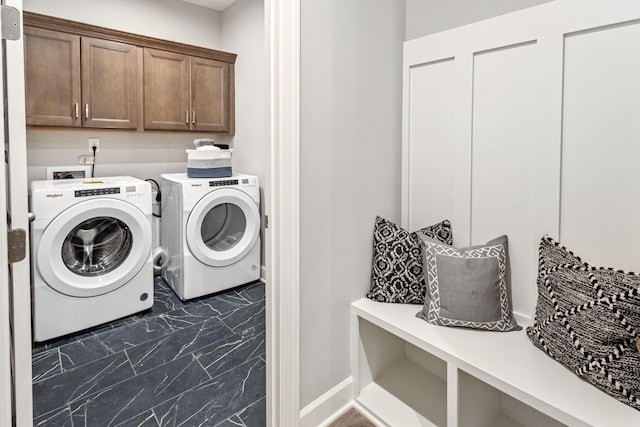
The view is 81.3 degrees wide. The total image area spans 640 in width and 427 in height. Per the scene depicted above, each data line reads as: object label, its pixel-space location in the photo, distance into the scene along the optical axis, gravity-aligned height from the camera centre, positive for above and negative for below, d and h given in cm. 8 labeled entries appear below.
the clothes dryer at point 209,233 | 293 -33
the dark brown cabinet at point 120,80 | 261 +91
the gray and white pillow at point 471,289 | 155 -40
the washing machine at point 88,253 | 231 -41
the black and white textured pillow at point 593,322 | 114 -42
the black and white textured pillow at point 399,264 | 181 -34
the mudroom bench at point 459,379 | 117 -66
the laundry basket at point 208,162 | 305 +26
